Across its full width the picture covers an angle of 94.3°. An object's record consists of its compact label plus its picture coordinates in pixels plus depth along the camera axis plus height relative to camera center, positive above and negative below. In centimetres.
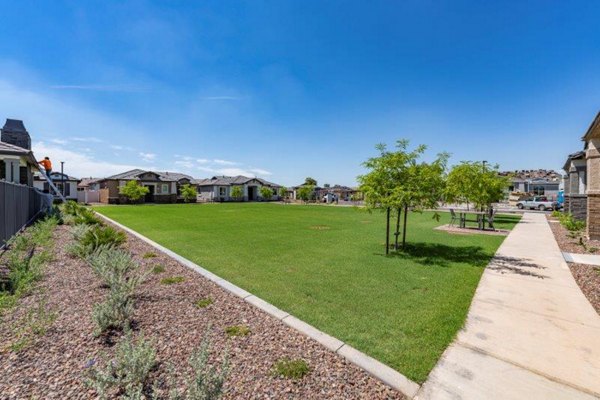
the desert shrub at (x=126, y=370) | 221 -147
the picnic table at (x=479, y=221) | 1314 -105
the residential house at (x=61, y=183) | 3498 +156
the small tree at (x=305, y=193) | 4938 +82
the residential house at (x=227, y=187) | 5006 +173
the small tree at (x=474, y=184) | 1348 +79
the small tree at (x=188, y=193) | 4253 +46
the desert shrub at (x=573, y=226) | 1169 -107
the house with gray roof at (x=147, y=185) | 3875 +153
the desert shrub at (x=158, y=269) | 571 -155
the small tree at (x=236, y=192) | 4688 +78
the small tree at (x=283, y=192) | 5106 +95
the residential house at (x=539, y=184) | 4188 +260
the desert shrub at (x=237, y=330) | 333 -163
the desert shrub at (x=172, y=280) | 506 -156
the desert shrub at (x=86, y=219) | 1002 -91
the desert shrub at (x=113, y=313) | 319 -140
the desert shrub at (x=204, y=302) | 411 -161
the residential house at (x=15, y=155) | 1184 +178
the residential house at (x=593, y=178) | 878 +78
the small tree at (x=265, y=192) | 4881 +87
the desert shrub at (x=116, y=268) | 393 -121
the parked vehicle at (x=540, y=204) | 2857 -44
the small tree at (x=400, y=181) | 755 +51
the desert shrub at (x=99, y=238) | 661 -111
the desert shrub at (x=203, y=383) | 203 -143
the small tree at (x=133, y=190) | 3494 +66
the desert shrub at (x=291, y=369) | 262 -166
